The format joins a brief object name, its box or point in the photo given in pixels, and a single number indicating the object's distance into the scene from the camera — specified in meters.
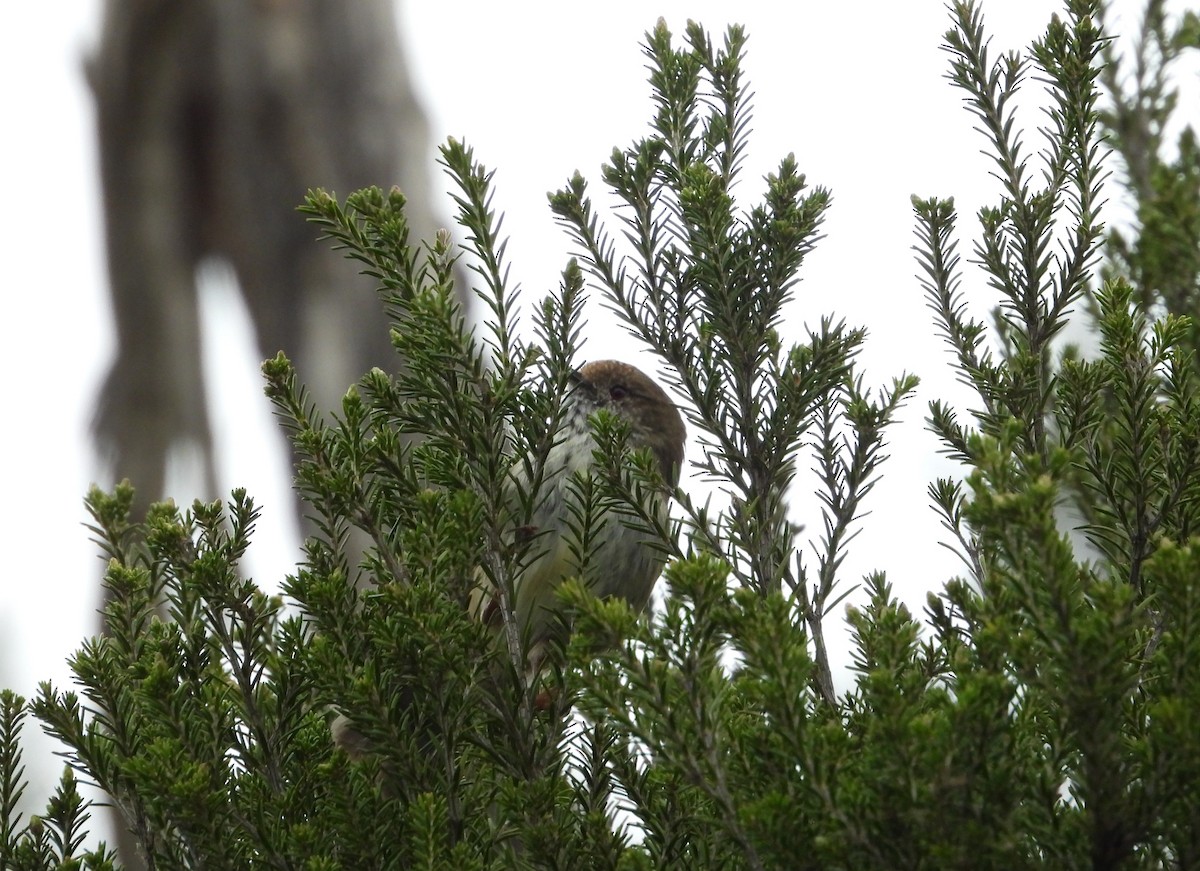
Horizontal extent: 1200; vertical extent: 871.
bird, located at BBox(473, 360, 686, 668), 6.23
